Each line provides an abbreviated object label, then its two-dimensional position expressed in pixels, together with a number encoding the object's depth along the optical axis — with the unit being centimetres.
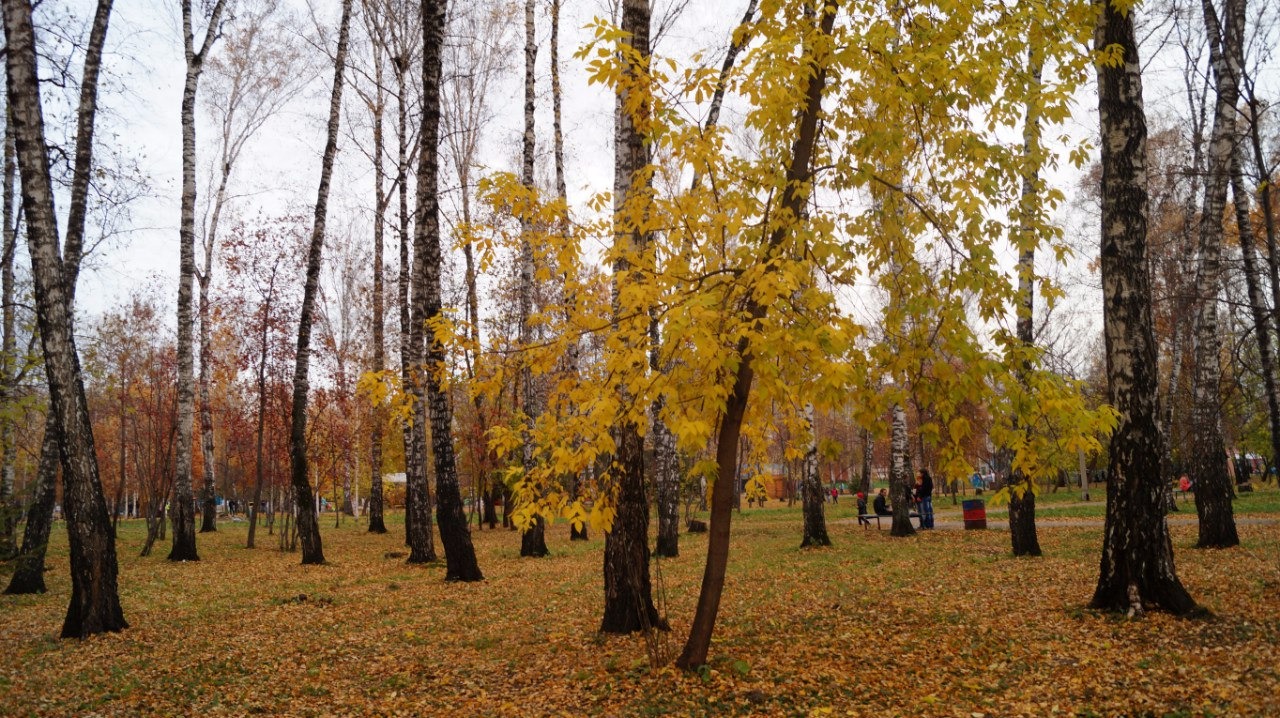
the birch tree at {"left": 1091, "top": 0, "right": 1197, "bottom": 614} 607
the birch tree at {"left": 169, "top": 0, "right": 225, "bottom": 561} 1362
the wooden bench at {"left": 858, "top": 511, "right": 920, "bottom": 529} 1705
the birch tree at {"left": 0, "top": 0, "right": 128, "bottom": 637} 677
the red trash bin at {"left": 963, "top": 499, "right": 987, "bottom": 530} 1639
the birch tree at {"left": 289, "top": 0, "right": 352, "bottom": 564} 1330
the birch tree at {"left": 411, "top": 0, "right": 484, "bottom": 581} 1035
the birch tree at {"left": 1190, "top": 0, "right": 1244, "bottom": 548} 966
